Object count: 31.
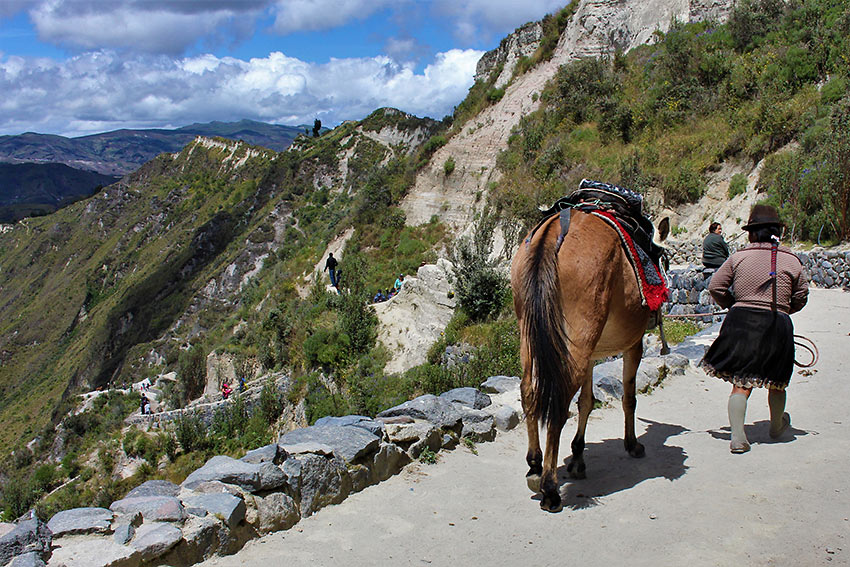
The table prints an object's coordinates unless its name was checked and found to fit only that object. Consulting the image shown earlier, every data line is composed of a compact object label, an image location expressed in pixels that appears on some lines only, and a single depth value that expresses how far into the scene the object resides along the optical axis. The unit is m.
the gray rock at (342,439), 4.69
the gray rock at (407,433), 5.31
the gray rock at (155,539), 3.18
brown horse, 4.13
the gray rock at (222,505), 3.64
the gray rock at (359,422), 5.12
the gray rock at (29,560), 2.81
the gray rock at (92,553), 2.98
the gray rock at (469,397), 6.48
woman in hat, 4.97
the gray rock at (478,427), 5.90
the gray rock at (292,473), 4.20
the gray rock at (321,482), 4.29
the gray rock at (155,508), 3.46
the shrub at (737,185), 17.49
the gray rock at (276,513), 3.93
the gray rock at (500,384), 7.41
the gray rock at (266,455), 4.34
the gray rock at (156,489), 3.96
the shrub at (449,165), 29.36
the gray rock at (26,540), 2.89
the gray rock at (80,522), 3.19
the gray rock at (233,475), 4.00
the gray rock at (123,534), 3.19
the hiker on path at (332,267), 23.14
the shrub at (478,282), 15.91
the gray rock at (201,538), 3.39
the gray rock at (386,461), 4.93
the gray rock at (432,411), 5.77
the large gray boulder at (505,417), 6.21
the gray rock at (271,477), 4.06
